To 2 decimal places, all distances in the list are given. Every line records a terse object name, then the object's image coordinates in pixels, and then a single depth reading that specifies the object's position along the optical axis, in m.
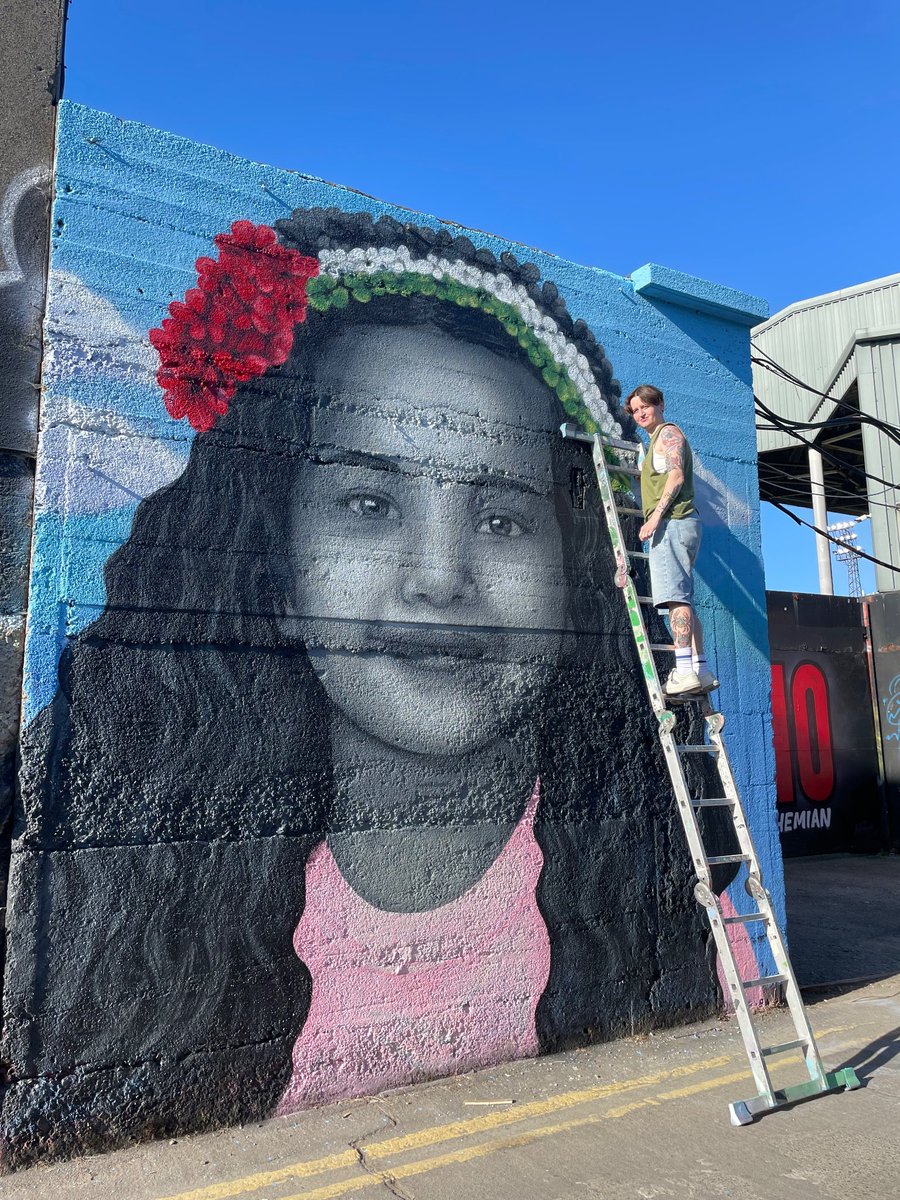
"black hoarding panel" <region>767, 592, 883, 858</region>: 11.47
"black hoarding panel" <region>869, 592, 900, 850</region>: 12.13
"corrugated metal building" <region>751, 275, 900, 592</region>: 15.23
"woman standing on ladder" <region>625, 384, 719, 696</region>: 4.98
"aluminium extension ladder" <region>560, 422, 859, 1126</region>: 4.02
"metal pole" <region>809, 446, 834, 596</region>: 17.28
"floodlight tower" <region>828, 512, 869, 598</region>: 31.02
